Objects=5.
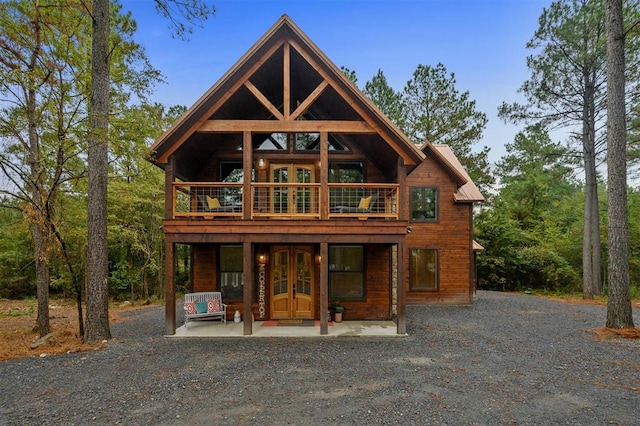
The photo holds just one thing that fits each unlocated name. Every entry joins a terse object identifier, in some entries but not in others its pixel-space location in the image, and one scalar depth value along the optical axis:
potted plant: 9.17
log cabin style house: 7.88
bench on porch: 8.69
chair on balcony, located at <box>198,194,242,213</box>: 8.66
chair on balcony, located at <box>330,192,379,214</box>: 8.84
